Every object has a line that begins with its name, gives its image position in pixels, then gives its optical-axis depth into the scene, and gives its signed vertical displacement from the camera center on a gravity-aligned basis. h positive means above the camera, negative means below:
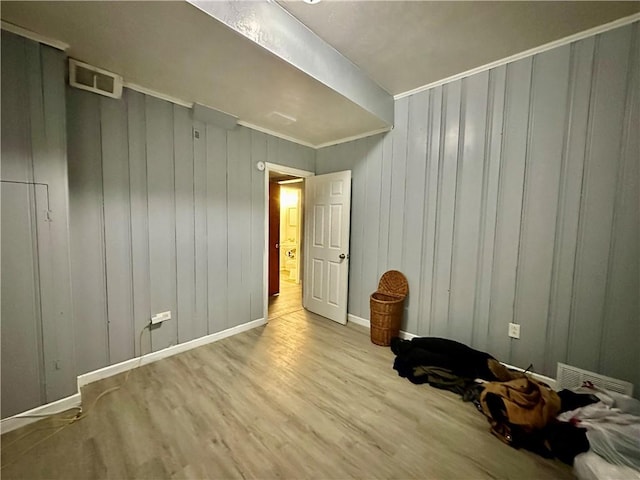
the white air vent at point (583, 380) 1.77 -1.07
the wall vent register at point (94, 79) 1.86 +1.02
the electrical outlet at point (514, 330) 2.20 -0.86
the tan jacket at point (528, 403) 1.53 -1.06
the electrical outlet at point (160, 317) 2.40 -0.92
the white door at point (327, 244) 3.34 -0.29
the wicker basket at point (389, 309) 2.76 -0.90
